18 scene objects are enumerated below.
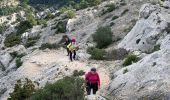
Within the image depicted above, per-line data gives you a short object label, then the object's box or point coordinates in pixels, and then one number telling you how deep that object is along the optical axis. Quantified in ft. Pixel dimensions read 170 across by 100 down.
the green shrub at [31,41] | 196.30
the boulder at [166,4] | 138.41
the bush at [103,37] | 147.14
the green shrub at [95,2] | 254.88
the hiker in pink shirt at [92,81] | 77.20
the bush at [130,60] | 99.00
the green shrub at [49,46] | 157.58
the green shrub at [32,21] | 266.71
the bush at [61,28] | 209.38
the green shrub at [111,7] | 209.81
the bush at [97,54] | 121.29
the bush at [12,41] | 214.03
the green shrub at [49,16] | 281.15
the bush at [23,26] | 260.23
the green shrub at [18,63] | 138.41
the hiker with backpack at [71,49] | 122.37
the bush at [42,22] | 239.64
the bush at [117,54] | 118.13
